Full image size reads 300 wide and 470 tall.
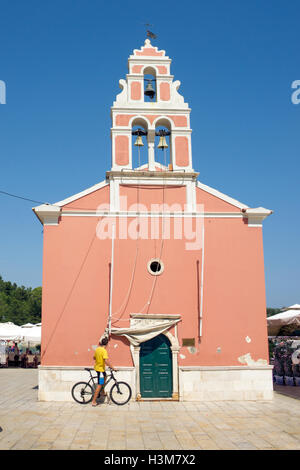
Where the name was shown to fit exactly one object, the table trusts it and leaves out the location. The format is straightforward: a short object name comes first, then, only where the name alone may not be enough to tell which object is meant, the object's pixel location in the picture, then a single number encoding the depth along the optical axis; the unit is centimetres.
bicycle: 1112
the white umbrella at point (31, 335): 2145
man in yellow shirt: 1084
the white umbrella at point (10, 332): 2123
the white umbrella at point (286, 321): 1547
